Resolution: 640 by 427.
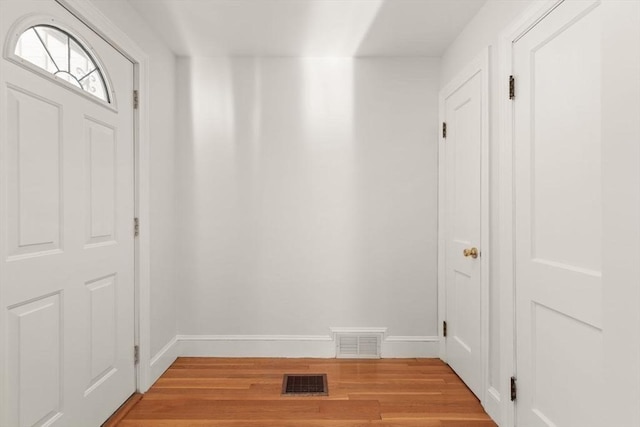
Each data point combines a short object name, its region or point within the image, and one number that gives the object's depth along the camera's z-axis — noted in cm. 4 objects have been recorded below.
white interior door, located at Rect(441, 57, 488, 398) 229
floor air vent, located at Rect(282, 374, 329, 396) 239
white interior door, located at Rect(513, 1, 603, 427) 141
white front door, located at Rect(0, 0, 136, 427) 141
